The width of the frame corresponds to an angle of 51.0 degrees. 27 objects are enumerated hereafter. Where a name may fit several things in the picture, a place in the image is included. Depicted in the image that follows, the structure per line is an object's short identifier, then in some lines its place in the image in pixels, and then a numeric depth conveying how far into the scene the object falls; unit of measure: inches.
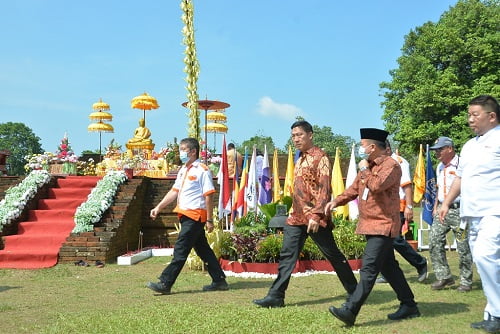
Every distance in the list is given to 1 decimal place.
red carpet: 350.0
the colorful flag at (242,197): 445.9
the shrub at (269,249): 300.7
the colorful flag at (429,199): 391.1
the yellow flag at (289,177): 480.1
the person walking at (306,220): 209.8
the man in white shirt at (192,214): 246.8
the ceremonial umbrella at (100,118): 935.0
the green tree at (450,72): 1056.8
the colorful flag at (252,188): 444.1
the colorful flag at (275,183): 477.2
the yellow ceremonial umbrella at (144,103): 789.9
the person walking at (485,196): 170.1
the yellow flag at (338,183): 445.7
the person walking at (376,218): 180.4
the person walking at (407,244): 263.6
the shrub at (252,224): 323.3
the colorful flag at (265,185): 456.1
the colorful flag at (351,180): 441.7
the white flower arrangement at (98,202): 378.9
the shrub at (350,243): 315.9
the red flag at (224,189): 404.5
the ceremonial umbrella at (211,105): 618.8
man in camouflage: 240.7
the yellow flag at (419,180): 499.2
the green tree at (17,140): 2694.4
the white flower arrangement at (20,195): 387.9
